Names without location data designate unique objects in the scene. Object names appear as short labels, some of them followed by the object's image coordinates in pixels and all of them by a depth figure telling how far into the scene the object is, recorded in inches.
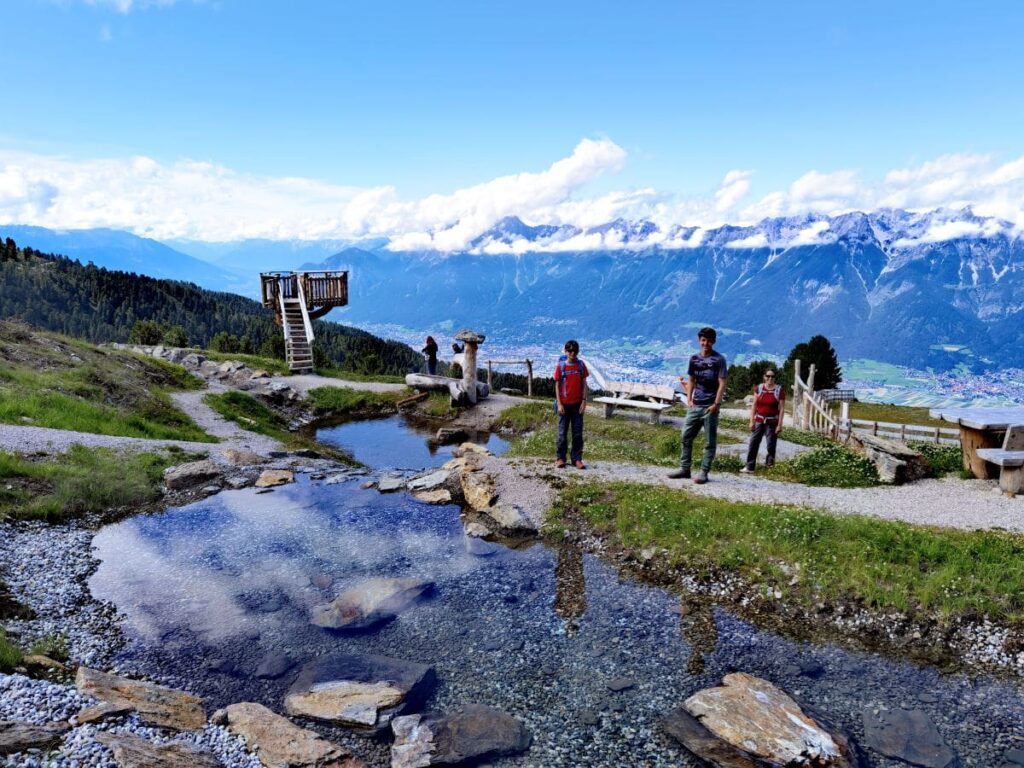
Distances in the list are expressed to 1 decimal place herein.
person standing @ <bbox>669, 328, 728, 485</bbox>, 599.8
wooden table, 631.8
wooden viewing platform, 1697.8
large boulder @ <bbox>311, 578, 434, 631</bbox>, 436.1
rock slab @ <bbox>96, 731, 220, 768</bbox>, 263.4
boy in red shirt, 665.6
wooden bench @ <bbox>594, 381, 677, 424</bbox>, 1067.3
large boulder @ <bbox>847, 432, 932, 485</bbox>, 667.4
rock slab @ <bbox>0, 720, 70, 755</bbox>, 255.6
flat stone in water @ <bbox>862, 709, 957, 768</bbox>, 313.0
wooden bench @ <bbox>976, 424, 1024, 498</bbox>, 591.8
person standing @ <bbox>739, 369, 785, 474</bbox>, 672.4
